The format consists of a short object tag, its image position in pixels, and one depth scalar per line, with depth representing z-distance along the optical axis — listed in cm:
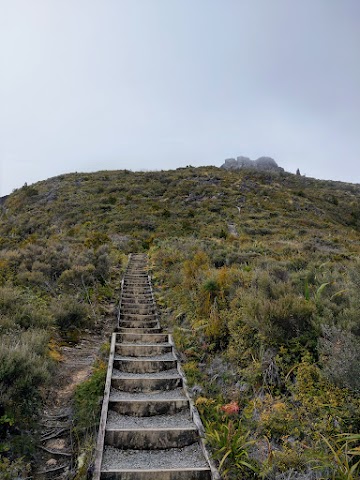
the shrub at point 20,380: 463
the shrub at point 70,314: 862
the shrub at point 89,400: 503
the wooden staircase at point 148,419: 394
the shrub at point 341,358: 392
